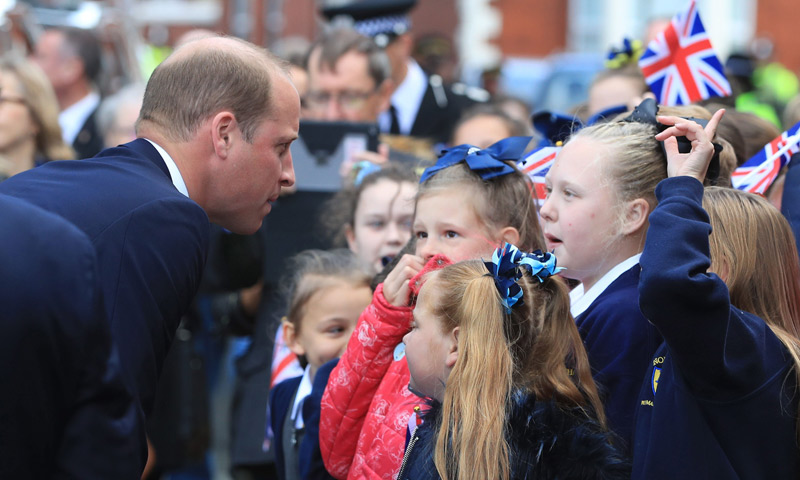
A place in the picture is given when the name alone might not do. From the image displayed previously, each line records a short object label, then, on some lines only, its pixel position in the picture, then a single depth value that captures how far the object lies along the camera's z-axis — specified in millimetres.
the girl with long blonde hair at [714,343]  4738
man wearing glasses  11312
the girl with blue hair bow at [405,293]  5910
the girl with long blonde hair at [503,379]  5008
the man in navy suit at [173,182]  4738
